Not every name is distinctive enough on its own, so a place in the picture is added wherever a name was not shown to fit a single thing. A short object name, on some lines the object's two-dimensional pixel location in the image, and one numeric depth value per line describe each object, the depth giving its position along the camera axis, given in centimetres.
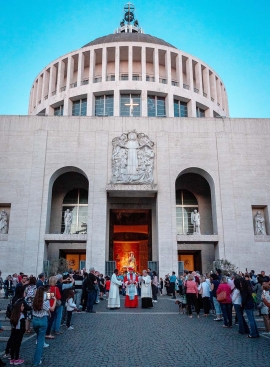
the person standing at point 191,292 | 1122
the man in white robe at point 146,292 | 1389
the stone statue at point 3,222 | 2422
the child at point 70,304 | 896
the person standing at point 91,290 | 1213
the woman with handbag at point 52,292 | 777
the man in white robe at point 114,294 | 1357
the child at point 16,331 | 584
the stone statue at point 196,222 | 2595
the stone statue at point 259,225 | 2491
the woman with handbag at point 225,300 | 934
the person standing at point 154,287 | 1661
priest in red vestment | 1416
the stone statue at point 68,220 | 2594
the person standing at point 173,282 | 1875
